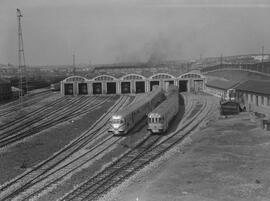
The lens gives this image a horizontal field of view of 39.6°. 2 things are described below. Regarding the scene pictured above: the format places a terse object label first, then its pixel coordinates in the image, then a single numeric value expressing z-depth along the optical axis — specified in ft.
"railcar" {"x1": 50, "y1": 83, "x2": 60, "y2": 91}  333.42
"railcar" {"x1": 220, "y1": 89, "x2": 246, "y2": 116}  159.61
